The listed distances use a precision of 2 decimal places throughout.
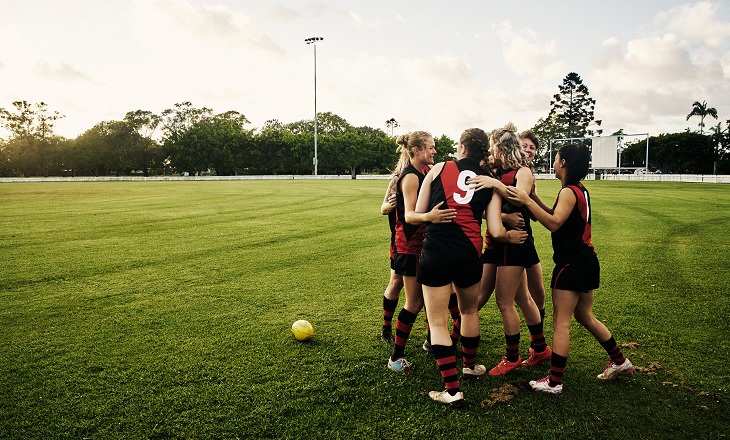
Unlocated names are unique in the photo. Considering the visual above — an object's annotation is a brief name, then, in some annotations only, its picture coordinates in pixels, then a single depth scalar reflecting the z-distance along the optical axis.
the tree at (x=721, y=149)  68.94
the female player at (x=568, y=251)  3.84
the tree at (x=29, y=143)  84.88
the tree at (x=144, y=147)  90.88
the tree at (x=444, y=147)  86.69
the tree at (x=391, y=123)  140.59
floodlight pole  70.00
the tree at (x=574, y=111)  91.44
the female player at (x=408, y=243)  4.28
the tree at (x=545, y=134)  93.38
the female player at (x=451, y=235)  3.72
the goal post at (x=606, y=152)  54.87
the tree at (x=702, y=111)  85.00
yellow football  5.07
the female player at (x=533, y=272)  4.61
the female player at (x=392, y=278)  4.60
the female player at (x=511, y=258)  4.11
